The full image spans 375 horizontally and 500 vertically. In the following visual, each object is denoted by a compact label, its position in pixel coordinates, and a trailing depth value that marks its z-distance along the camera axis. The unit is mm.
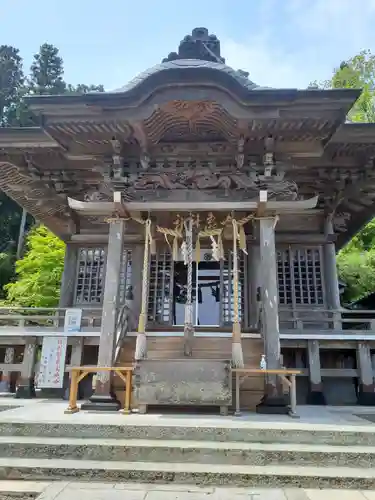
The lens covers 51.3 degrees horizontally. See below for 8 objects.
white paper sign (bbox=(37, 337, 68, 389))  7840
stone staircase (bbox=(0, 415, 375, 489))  3602
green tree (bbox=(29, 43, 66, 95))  34750
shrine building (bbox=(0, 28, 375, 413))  6527
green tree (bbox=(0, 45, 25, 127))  34719
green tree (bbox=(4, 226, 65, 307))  17047
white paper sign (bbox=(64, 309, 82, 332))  8281
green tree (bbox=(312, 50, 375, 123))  23500
